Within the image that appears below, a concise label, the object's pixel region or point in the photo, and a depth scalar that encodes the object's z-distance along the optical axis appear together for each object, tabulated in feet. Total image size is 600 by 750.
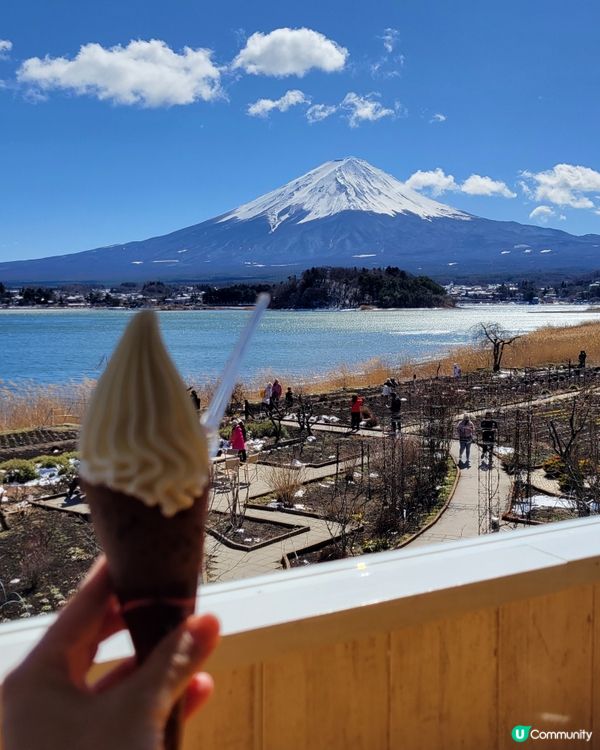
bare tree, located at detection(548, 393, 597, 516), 26.58
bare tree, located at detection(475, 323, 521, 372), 87.15
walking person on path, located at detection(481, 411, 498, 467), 39.52
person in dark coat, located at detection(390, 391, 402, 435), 43.91
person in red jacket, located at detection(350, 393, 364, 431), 50.16
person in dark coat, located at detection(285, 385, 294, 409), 59.72
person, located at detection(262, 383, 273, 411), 55.90
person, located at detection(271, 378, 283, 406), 56.24
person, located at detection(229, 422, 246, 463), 39.58
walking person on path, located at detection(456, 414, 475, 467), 40.09
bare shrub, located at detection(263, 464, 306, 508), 32.50
